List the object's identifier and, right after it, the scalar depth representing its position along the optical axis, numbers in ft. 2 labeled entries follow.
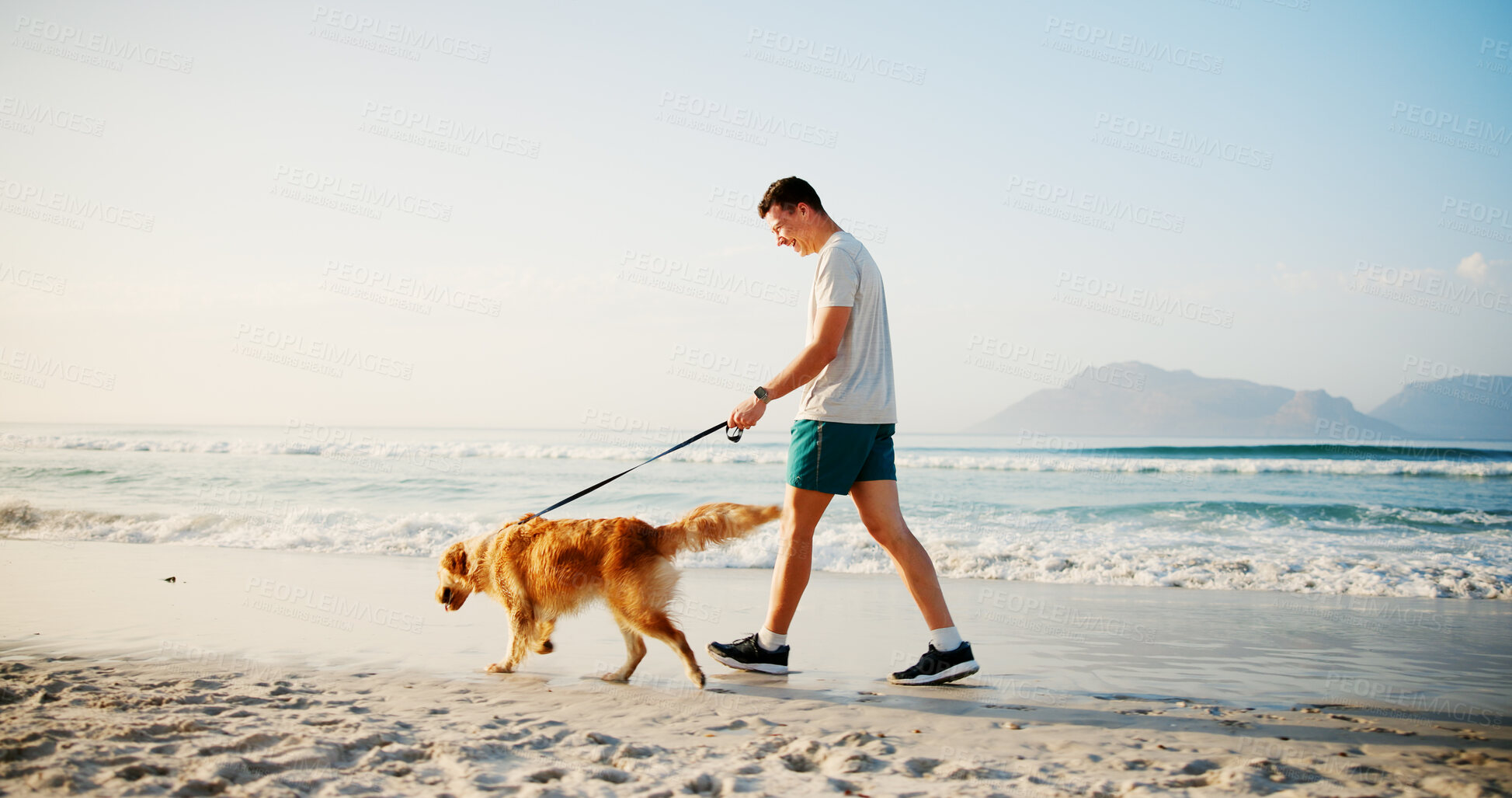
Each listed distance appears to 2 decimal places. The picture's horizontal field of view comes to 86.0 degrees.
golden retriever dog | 11.55
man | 11.03
